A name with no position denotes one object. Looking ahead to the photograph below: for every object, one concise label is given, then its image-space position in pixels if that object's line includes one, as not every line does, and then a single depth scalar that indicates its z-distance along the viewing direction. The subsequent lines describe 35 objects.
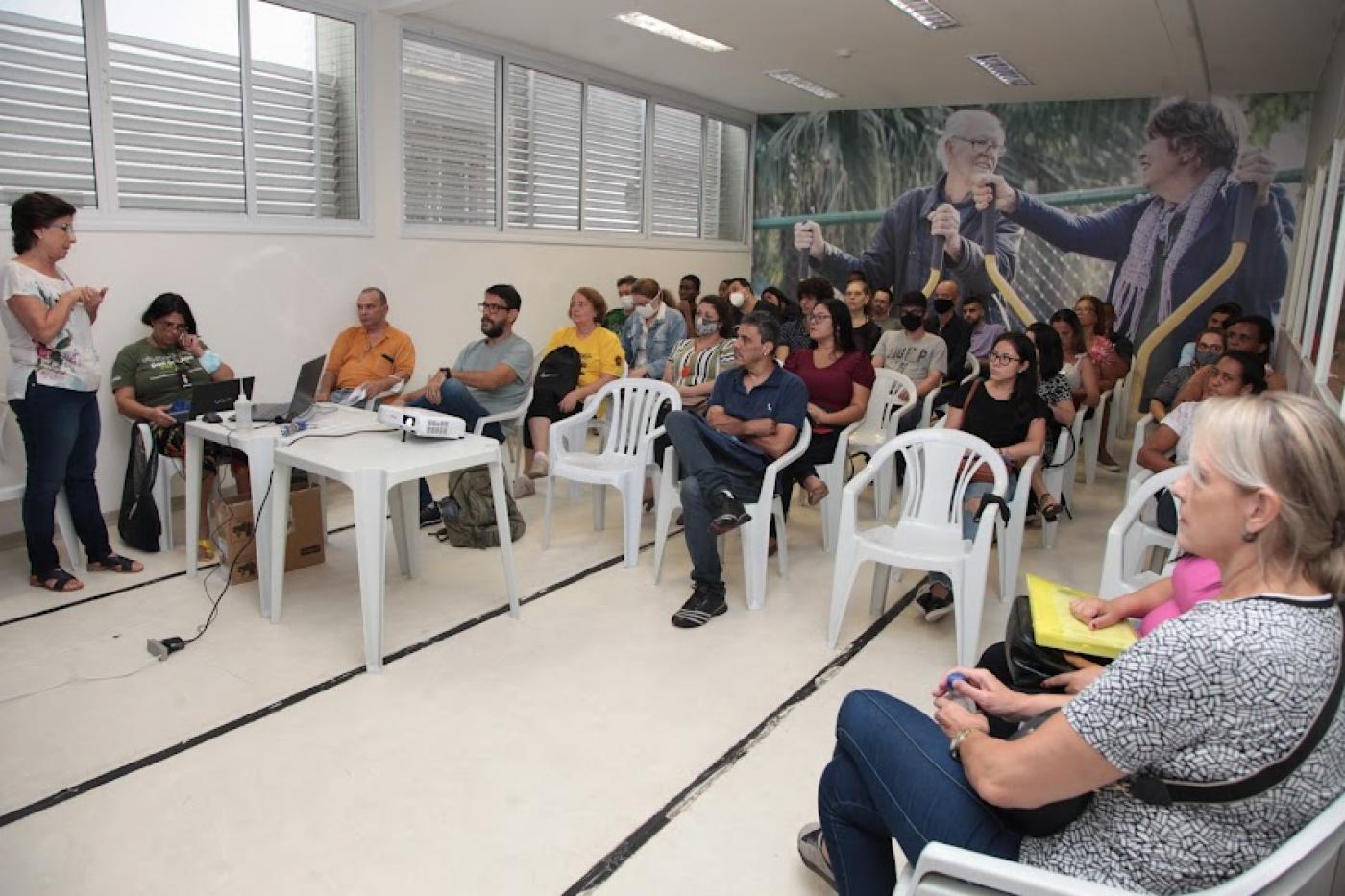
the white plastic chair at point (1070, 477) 4.77
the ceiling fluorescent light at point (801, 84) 7.24
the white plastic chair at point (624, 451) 4.00
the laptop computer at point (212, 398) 3.54
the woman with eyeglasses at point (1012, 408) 3.72
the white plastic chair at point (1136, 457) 3.69
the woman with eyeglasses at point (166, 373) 3.96
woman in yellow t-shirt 4.95
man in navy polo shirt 3.42
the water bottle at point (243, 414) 3.38
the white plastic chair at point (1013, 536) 3.71
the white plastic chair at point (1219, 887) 1.09
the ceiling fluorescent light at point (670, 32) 5.61
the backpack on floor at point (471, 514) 4.16
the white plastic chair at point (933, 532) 3.01
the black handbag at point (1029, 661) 1.80
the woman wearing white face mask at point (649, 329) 5.79
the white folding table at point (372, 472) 2.91
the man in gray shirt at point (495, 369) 4.65
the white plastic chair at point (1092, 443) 5.56
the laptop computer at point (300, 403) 3.58
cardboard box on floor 3.62
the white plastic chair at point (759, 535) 3.52
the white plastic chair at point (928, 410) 5.11
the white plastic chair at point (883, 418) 4.64
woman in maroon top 4.17
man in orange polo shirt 4.88
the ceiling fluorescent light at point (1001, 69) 6.41
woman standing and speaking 3.29
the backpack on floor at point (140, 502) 3.96
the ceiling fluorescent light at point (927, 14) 5.13
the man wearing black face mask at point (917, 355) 5.38
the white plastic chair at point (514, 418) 4.62
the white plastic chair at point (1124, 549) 2.67
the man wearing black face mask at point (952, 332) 6.14
